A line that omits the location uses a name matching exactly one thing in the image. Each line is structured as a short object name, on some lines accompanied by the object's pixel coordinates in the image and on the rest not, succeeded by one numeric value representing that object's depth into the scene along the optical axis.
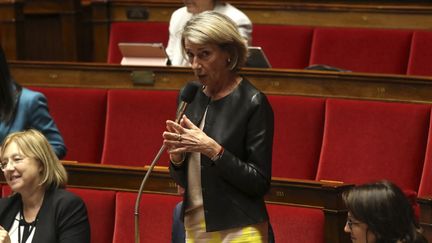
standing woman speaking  16.70
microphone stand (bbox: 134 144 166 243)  16.60
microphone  16.77
